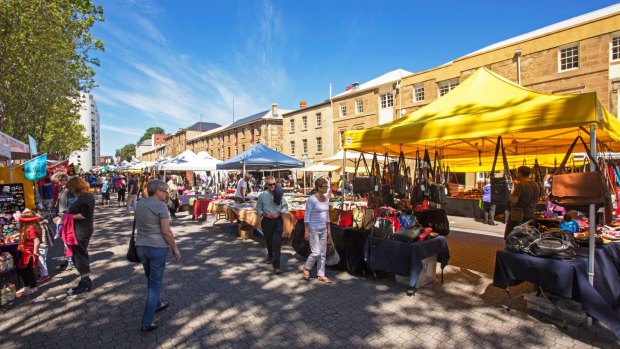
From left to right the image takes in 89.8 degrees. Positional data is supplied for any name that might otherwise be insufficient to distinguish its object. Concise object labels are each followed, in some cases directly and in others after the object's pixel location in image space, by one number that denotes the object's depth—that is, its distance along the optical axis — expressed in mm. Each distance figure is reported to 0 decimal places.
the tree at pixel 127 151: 120325
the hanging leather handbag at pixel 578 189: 3393
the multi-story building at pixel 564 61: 16109
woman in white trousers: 4895
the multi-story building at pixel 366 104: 26484
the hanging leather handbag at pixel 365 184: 6473
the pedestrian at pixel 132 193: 13844
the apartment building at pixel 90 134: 78062
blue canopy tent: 11445
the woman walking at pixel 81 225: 4477
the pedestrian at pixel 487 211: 10480
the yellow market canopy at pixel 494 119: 3623
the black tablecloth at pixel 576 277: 3260
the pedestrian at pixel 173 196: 12314
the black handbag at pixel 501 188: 4465
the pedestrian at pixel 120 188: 17000
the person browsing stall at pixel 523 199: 4887
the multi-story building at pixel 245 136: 41938
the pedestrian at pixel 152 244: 3449
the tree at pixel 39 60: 11664
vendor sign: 8352
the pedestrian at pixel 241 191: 10566
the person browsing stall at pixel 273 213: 5543
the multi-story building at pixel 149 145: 110975
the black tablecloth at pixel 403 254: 4469
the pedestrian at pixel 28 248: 4621
